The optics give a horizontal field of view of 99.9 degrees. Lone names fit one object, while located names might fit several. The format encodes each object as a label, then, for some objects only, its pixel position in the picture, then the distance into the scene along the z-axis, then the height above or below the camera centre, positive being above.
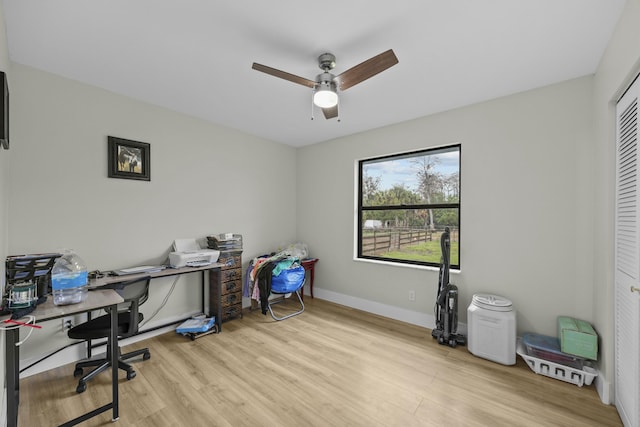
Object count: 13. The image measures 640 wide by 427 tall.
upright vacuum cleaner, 2.78 -1.01
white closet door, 1.56 -0.33
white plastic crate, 2.11 -1.29
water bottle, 1.78 -0.49
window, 3.21 +0.09
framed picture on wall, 2.70 +0.56
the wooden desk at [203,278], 2.36 -0.61
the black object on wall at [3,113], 1.38 +0.52
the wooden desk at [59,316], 1.41 -0.70
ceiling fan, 1.85 +1.00
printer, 2.93 -0.48
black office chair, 2.07 -0.93
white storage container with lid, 2.41 -1.08
